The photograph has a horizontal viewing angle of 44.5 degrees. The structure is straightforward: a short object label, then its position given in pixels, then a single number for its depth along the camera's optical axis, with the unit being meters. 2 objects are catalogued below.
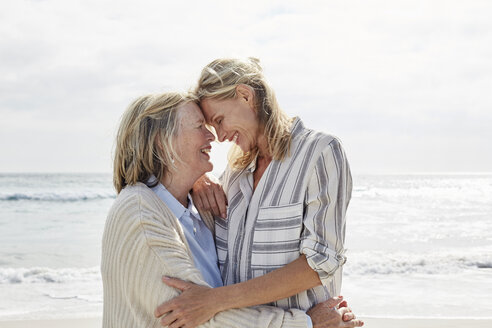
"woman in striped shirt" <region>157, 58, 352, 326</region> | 2.28
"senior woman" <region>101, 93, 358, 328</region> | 2.21
